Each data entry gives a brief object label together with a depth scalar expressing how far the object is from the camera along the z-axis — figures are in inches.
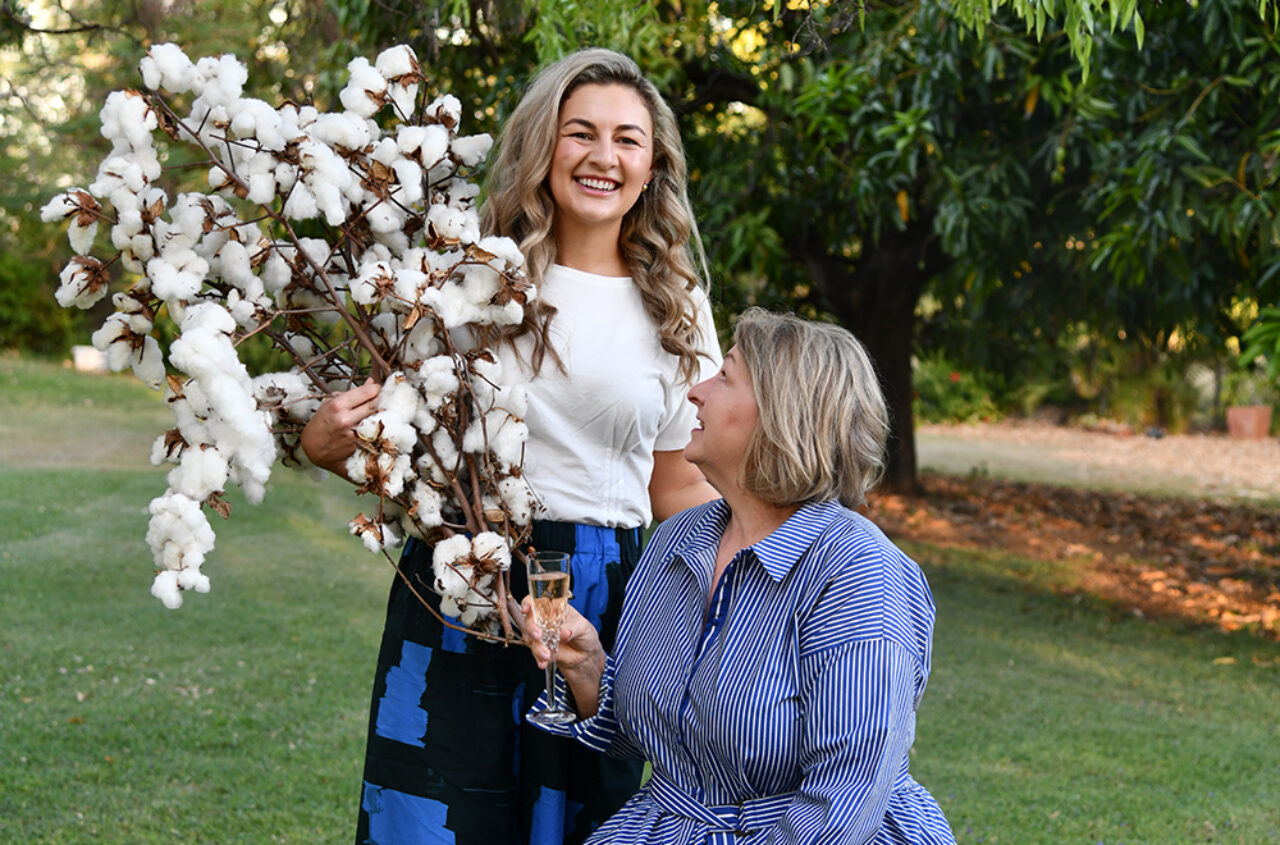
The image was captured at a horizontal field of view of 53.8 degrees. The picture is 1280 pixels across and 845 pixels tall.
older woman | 73.8
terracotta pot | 716.7
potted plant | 717.3
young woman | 92.2
